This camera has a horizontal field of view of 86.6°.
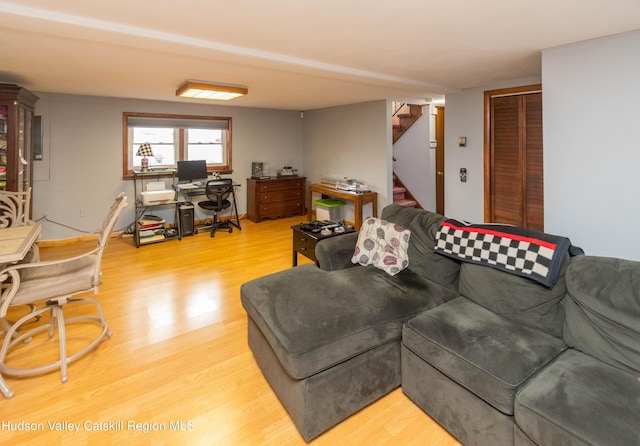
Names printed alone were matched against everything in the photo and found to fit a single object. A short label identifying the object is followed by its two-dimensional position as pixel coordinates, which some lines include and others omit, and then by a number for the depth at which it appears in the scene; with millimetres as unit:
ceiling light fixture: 3934
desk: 5723
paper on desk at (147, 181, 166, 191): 5477
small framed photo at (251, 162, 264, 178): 6707
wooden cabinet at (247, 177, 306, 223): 6527
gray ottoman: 1696
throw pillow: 2510
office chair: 5574
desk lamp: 5613
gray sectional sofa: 1362
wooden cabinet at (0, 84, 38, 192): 3568
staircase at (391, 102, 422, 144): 6426
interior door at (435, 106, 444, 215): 6266
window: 5582
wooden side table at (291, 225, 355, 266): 3303
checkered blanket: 1836
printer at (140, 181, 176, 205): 5215
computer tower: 5500
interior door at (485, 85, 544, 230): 3783
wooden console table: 5480
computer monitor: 5711
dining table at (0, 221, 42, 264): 1859
